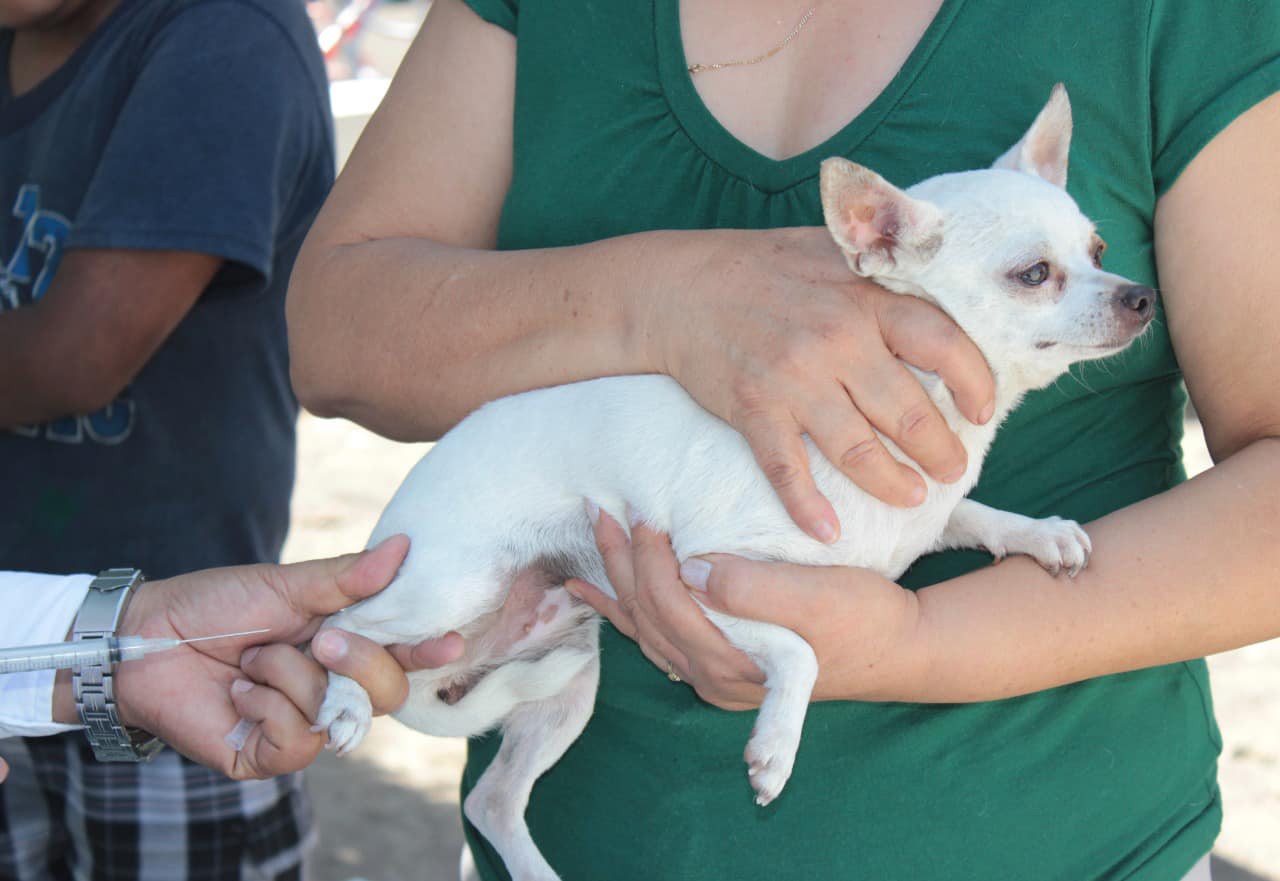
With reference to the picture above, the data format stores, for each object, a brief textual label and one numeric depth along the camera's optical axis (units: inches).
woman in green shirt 54.0
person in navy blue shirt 87.6
